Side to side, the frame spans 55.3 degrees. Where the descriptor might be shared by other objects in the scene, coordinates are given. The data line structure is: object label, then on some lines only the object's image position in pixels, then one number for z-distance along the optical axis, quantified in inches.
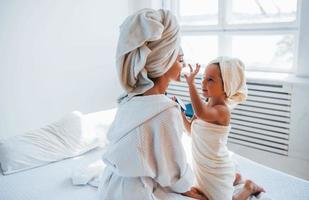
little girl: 50.1
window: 99.4
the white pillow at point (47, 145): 70.6
